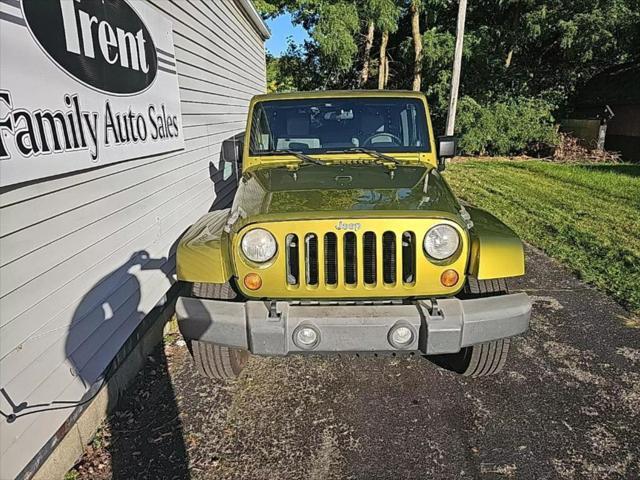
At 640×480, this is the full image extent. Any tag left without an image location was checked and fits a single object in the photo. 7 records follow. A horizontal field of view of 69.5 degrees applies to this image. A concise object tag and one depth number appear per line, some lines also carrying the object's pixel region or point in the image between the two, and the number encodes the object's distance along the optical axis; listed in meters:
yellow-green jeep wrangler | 2.60
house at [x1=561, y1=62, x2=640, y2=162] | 16.80
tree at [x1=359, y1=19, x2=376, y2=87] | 20.13
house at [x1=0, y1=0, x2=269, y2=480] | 2.23
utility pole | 14.07
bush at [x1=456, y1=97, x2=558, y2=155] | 17.67
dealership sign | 2.23
